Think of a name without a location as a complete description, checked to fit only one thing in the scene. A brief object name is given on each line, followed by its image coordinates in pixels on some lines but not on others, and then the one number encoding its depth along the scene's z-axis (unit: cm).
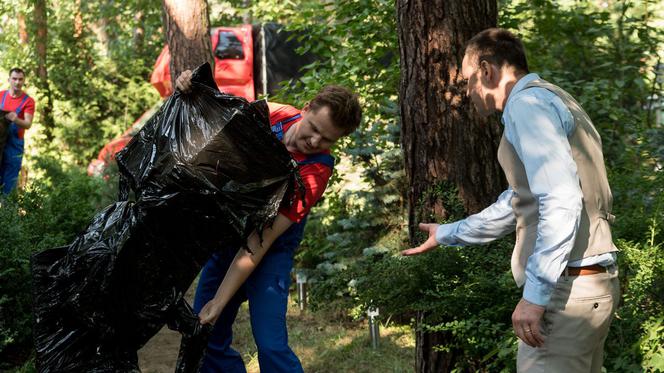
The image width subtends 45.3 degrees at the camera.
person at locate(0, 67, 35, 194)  953
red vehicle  1358
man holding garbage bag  347
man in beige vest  235
